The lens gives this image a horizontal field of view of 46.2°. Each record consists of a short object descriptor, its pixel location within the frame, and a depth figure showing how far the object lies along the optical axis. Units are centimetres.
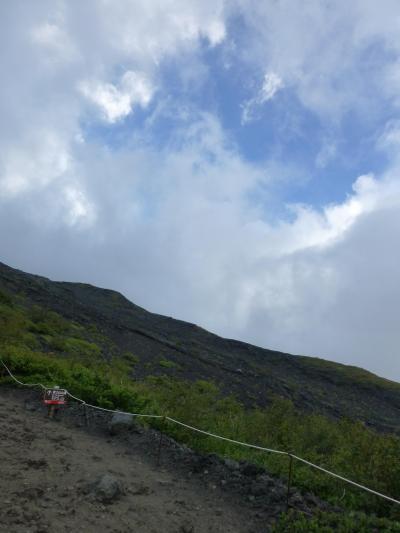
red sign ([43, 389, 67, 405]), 1234
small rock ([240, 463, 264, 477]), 877
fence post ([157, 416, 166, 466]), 958
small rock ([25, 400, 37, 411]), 1322
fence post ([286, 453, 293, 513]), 709
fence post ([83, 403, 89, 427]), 1220
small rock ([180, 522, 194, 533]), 641
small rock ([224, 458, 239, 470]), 902
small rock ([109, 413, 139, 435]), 1150
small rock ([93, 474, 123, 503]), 702
